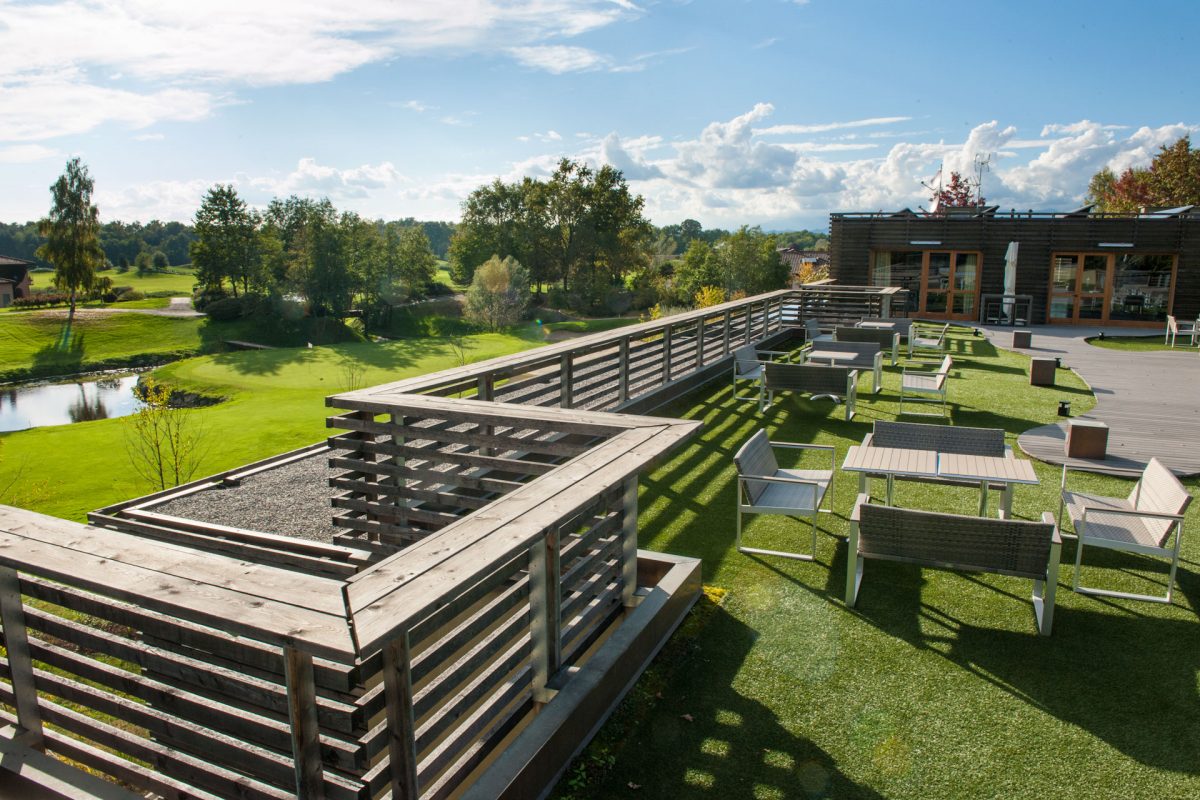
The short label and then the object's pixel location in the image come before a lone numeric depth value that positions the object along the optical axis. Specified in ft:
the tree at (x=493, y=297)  169.37
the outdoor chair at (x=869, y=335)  41.65
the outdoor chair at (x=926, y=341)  46.62
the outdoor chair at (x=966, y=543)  13.79
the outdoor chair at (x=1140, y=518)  15.30
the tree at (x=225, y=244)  183.52
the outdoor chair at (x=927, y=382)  31.48
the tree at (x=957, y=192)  186.60
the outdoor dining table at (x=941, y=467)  17.51
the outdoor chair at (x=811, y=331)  49.44
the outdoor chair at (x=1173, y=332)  56.70
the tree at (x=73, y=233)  171.01
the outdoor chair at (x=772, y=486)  17.60
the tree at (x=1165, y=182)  128.67
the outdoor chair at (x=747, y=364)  35.49
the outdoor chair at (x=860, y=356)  35.45
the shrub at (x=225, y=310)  167.32
